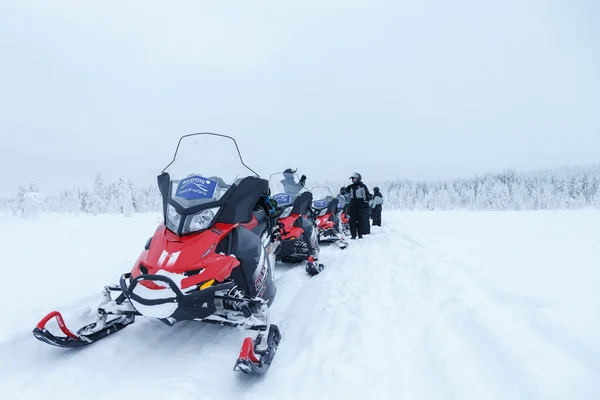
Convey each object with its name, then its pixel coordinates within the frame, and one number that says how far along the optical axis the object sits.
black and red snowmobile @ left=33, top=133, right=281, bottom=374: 2.35
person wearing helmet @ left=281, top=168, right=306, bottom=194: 6.69
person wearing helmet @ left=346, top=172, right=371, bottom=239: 9.71
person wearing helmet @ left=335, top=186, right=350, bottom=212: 10.63
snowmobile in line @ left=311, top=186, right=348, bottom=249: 8.72
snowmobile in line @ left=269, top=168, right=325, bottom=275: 5.70
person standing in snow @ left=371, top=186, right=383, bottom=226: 13.47
